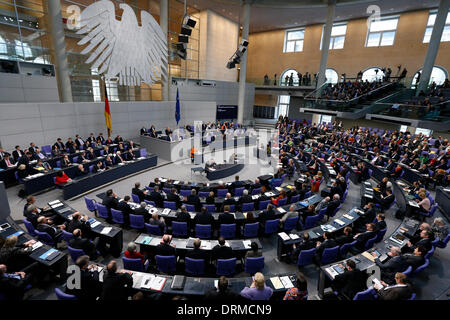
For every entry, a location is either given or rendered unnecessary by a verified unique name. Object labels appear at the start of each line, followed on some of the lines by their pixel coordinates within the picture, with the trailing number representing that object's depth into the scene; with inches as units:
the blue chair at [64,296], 143.9
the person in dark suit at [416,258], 191.0
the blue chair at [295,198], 348.7
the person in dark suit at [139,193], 331.0
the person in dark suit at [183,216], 265.7
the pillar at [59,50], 497.4
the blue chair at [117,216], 276.4
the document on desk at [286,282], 170.7
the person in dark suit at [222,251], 204.7
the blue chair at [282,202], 331.6
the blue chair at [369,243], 243.1
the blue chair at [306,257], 217.9
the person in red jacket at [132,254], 188.1
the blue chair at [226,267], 201.0
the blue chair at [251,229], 262.8
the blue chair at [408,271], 184.1
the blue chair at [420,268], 190.7
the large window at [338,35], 1067.7
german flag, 534.9
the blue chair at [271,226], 270.4
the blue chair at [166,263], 202.2
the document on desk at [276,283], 170.2
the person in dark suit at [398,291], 150.6
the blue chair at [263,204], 330.3
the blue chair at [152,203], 324.7
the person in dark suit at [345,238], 233.0
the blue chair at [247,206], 315.2
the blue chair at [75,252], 203.9
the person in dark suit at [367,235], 235.5
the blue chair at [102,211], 285.7
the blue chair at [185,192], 366.6
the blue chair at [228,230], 259.3
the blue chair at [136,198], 326.8
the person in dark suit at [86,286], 154.4
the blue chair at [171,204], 309.8
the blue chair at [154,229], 255.3
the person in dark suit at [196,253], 195.9
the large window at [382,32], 948.6
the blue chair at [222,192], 376.5
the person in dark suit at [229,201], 315.9
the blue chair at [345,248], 232.2
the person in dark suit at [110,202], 285.9
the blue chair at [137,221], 268.5
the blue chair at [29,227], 232.2
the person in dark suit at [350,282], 168.1
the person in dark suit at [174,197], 319.9
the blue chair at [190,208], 313.3
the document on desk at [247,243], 222.8
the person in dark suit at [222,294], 135.3
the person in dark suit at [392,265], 193.2
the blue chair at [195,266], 199.6
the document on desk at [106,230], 235.0
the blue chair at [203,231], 257.3
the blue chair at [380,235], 253.7
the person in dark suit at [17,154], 421.4
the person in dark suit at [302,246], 219.9
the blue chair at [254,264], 202.7
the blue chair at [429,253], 217.3
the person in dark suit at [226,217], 266.8
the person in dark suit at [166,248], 202.8
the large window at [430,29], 831.1
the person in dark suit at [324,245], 221.9
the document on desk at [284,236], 237.5
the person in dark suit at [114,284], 146.7
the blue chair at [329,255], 218.2
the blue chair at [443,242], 237.1
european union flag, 679.1
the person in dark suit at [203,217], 263.4
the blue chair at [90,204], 299.1
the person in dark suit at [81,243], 207.0
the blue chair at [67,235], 220.5
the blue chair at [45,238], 222.7
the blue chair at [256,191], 383.8
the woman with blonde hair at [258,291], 148.2
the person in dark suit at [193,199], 315.0
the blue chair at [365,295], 157.6
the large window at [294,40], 1194.6
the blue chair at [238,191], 387.5
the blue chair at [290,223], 280.2
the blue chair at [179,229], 261.5
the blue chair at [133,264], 189.9
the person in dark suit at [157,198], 322.1
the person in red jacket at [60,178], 365.7
